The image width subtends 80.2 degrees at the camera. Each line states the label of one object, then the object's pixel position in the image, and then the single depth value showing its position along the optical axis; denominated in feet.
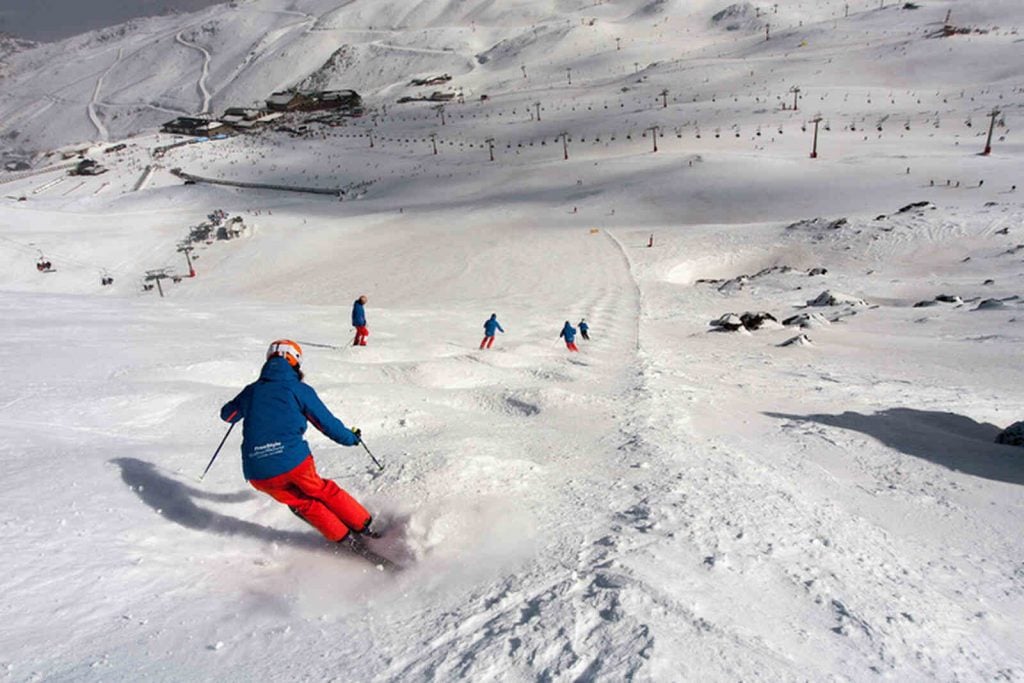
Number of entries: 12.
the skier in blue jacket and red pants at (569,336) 52.11
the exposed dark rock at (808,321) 58.75
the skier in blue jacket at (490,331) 50.80
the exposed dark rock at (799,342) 52.25
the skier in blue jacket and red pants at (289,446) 15.25
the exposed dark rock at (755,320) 60.02
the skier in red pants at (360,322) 46.83
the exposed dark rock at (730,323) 59.98
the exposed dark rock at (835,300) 67.05
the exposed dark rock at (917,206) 107.86
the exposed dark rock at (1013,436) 25.88
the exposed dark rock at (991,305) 57.41
